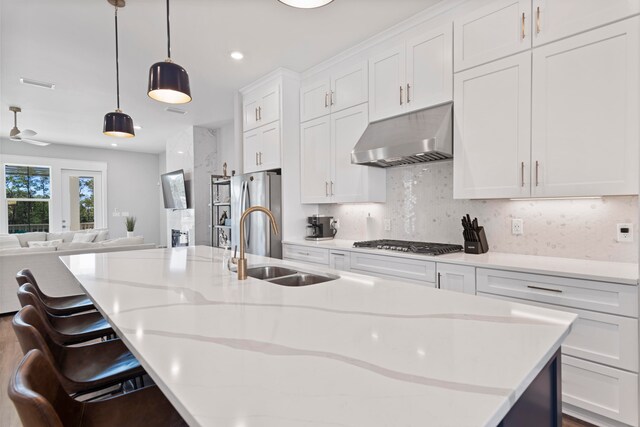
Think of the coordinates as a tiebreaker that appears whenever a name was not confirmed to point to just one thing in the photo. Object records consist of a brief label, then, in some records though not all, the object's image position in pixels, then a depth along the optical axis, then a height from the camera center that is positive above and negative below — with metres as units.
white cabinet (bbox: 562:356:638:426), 1.68 -0.95
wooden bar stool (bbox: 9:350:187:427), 0.67 -0.58
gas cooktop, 2.50 -0.31
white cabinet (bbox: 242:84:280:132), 3.83 +1.24
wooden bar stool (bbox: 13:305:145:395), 1.06 -0.62
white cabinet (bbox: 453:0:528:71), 2.18 +1.22
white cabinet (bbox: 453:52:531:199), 2.19 +0.55
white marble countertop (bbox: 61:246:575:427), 0.59 -0.35
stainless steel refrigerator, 3.73 +0.01
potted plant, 7.82 -0.40
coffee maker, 3.71 -0.21
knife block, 2.50 -0.28
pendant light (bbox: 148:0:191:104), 1.92 +0.76
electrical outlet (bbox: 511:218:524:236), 2.47 -0.13
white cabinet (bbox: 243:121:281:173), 3.83 +0.74
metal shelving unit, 5.29 -0.02
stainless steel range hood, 2.48 +0.55
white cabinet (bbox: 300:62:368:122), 3.21 +1.22
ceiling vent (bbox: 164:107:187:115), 5.08 +1.52
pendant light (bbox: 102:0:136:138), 2.68 +0.69
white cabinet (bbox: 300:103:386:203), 3.23 +0.47
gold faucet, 1.62 -0.23
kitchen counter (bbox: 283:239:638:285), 1.72 -0.34
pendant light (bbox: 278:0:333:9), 1.35 +0.85
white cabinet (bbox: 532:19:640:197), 1.81 +0.55
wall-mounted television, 6.40 +0.38
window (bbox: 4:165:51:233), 6.78 +0.25
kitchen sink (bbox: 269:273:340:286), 1.88 -0.40
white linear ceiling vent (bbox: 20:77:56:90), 3.84 +1.48
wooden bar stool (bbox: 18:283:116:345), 1.50 -0.62
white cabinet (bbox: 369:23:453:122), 2.58 +1.12
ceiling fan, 4.79 +1.10
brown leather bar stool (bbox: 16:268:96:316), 1.94 -0.62
